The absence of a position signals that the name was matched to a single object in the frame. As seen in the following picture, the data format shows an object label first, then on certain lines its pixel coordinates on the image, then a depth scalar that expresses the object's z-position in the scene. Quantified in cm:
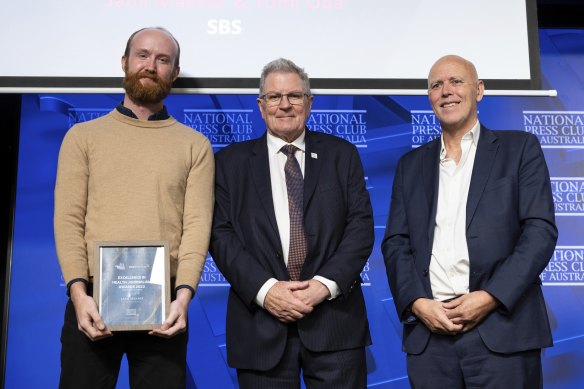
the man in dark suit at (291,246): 224
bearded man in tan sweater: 213
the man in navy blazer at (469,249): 215
